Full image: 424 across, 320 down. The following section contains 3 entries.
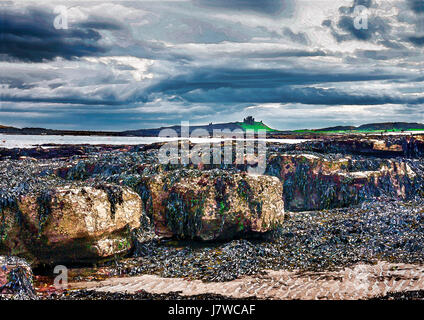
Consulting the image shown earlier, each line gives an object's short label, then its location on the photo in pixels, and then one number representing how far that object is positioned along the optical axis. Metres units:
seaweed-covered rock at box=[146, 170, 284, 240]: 15.87
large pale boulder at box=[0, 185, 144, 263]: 13.51
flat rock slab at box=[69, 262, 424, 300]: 11.41
